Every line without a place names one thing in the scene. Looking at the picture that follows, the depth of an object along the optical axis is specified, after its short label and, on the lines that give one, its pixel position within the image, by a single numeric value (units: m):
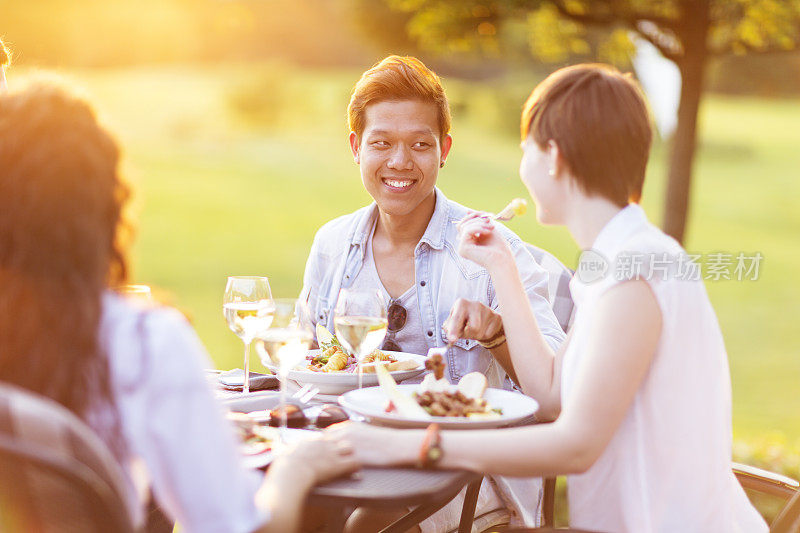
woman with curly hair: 1.44
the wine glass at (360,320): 2.37
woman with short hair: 1.93
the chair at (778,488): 2.20
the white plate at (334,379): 2.58
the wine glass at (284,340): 2.14
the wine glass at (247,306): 2.44
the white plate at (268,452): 1.95
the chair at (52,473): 1.32
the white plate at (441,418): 2.10
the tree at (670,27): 4.45
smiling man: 3.24
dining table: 1.75
